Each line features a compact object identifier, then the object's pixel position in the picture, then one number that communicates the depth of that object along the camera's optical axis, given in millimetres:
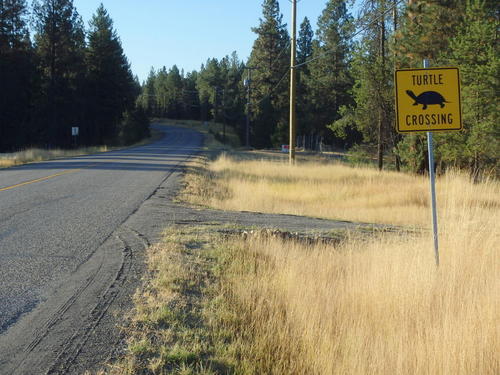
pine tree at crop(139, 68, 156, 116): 148500
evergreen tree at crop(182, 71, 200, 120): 149500
